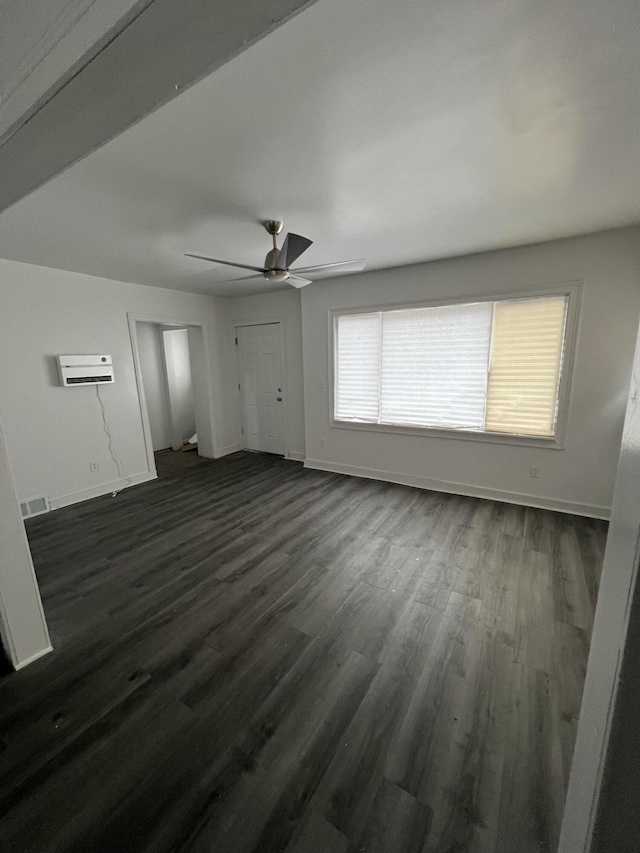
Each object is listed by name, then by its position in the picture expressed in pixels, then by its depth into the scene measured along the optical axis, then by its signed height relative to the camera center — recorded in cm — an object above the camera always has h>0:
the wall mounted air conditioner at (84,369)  342 -1
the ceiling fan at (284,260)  223 +73
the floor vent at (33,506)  328 -133
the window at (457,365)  311 -7
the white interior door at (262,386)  499 -34
